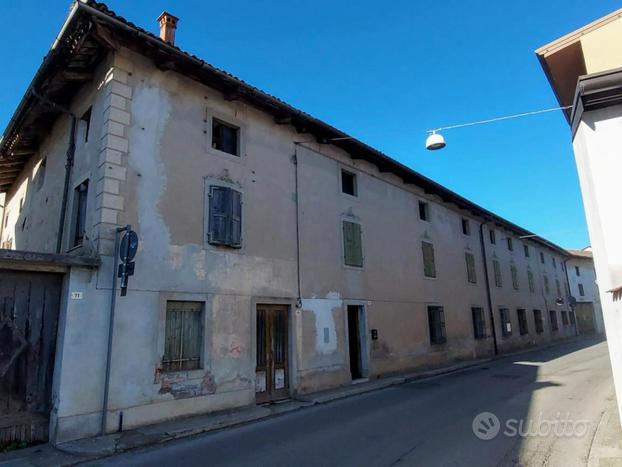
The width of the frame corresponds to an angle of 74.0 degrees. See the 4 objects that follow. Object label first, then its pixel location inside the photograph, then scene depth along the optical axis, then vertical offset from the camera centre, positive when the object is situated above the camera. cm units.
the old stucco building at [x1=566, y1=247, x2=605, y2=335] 3600 +213
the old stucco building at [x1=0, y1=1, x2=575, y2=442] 710 +213
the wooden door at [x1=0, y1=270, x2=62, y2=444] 627 -29
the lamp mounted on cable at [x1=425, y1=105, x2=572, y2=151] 899 +384
